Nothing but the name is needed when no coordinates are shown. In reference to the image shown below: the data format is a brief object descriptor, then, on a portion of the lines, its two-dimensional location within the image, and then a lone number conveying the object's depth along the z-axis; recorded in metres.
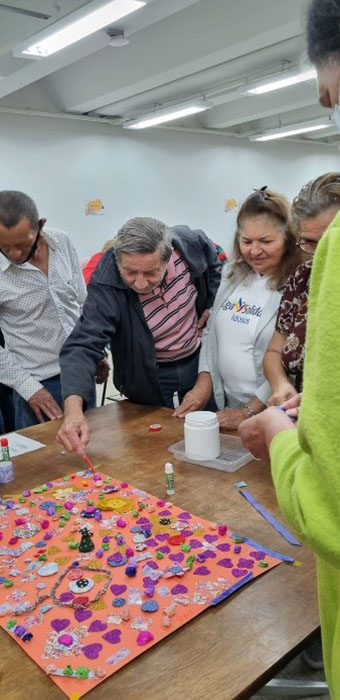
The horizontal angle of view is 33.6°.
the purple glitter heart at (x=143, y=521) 1.18
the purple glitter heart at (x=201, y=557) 1.03
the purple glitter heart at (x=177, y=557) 1.04
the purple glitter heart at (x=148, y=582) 0.97
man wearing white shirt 2.10
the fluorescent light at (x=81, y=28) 3.35
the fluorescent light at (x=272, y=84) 5.54
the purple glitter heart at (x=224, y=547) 1.06
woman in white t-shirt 1.81
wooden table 0.76
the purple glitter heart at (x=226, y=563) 1.01
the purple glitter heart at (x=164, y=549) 1.07
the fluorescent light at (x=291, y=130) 8.02
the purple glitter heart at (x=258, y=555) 1.03
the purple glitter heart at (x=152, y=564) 1.02
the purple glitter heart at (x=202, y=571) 1.00
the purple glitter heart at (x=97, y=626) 0.87
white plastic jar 1.47
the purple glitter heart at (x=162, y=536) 1.11
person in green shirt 0.53
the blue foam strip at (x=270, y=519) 1.10
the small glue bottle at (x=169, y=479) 1.32
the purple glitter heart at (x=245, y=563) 1.01
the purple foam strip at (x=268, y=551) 1.03
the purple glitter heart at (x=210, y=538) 1.10
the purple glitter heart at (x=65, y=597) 0.95
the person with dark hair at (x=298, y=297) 1.60
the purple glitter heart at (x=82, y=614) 0.90
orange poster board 0.84
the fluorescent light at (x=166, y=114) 6.39
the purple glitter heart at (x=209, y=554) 1.04
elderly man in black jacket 1.78
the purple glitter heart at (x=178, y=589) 0.95
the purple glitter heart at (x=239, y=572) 0.98
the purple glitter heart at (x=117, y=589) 0.96
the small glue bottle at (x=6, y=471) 1.43
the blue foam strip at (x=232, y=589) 0.92
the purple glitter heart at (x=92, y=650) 0.82
